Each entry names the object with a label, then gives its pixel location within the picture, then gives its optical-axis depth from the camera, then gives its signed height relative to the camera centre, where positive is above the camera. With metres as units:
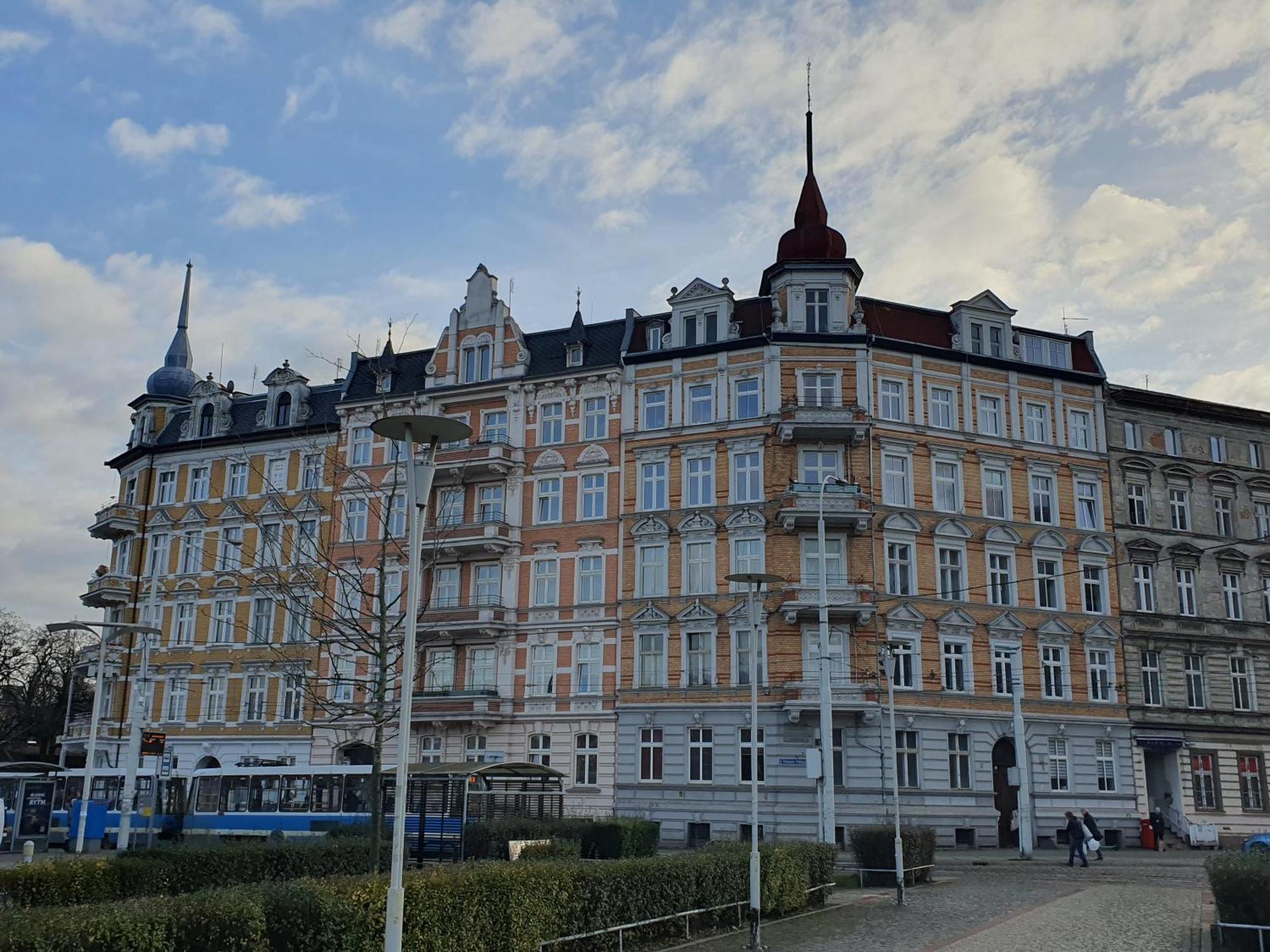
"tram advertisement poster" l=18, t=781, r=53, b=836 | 44.88 -1.60
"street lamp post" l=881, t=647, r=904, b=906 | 24.05 -1.64
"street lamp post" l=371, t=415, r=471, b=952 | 12.65 +2.57
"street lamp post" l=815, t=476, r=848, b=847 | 33.66 +0.98
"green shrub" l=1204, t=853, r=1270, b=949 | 17.19 -1.65
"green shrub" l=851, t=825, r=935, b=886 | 27.94 -1.81
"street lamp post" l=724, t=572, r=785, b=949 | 18.66 +0.31
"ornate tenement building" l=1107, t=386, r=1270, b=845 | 45.41 +6.54
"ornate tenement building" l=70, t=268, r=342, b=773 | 52.09 +9.18
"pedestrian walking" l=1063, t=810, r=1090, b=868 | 33.72 -1.79
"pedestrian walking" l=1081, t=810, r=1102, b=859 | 36.91 -1.65
